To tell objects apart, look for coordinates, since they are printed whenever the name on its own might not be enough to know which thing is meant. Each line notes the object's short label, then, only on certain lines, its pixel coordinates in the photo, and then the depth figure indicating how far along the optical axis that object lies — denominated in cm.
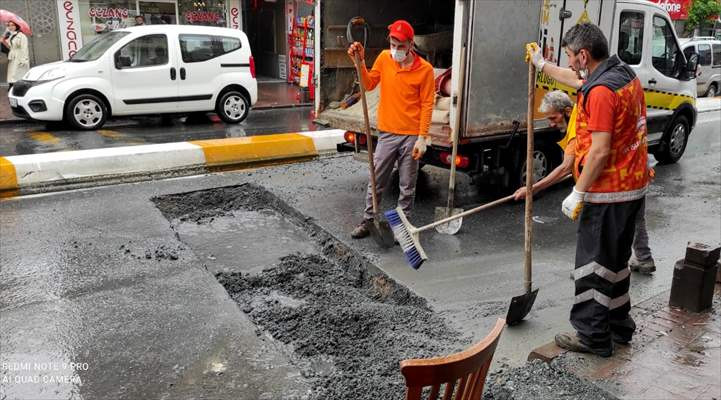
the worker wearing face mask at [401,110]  536
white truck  600
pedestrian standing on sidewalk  1264
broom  461
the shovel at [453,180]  570
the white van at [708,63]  1886
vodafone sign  2375
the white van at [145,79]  1068
